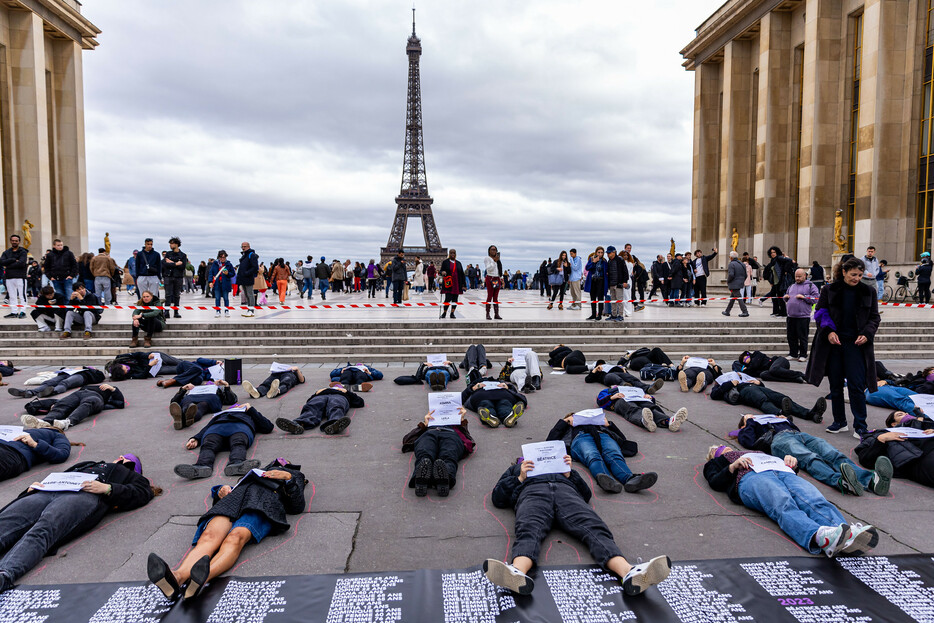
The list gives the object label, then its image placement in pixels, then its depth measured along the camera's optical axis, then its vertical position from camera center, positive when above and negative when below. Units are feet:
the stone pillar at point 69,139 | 98.58 +26.17
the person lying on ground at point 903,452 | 16.19 -4.98
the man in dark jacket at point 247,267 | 47.70 +1.74
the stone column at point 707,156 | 115.75 +26.96
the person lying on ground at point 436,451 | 15.88 -5.19
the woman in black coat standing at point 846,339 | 20.81 -1.98
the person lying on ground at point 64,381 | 26.68 -4.74
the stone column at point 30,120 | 85.56 +25.80
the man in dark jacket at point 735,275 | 55.31 +1.17
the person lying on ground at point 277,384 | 27.43 -4.92
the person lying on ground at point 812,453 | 15.51 -5.11
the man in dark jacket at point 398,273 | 67.00 +1.70
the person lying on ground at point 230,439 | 16.97 -5.17
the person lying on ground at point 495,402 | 22.70 -4.92
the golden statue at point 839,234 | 71.05 +6.74
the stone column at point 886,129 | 70.79 +20.10
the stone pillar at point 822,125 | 81.35 +23.64
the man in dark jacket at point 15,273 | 44.09 +1.19
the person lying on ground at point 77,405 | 22.09 -5.02
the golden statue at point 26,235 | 78.28 +7.28
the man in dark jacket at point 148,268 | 43.47 +1.52
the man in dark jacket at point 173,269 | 44.98 +1.48
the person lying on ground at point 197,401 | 22.15 -4.81
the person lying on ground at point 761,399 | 22.88 -4.93
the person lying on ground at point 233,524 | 10.41 -5.27
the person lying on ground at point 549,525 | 10.39 -5.31
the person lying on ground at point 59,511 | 11.60 -5.18
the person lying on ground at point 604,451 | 15.76 -5.20
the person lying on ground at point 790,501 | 11.68 -5.17
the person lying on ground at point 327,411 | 21.39 -5.13
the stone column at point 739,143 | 105.09 +26.95
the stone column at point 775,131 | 93.15 +25.94
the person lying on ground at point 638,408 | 21.88 -5.09
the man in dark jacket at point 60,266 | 46.32 +1.80
